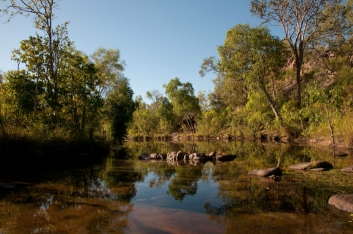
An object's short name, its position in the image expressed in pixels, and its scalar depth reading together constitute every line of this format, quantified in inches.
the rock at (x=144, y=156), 691.4
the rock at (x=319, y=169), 425.5
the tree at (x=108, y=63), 1315.2
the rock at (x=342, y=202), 229.0
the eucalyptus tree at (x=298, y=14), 1048.8
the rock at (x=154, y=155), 697.6
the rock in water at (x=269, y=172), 394.3
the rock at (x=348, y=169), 404.6
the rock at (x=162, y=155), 700.8
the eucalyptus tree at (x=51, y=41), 681.6
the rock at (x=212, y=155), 673.7
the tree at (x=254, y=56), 1174.3
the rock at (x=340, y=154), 616.1
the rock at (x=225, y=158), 636.1
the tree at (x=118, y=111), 1109.1
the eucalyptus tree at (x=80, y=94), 742.5
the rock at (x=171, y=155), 675.9
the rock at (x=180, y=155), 668.6
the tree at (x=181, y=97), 2233.0
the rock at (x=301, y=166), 445.9
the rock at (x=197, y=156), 654.5
